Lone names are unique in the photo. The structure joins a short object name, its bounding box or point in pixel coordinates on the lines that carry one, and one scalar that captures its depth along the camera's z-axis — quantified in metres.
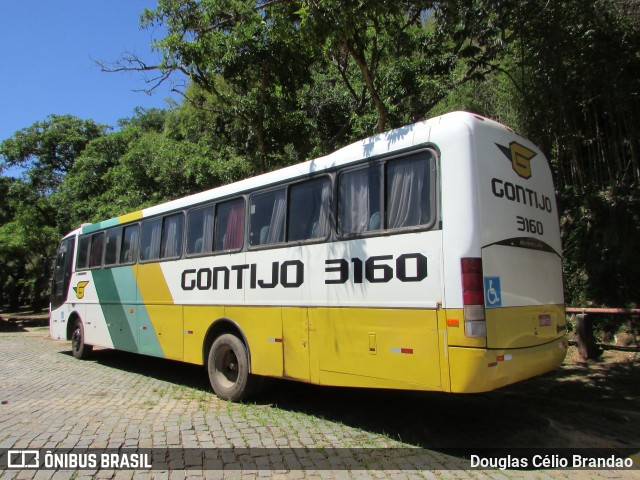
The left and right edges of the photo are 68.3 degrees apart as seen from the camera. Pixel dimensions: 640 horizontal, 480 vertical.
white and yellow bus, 4.26
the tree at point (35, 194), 22.06
